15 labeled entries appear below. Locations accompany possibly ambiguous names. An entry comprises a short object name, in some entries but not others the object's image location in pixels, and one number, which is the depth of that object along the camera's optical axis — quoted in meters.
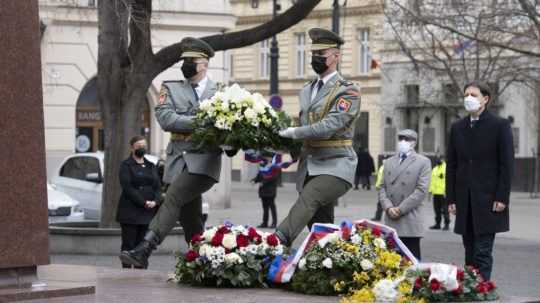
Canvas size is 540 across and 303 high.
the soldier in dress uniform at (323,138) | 10.38
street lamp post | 41.84
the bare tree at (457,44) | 26.88
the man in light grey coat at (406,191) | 13.49
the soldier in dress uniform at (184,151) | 11.00
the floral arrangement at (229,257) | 10.00
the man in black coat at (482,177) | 11.21
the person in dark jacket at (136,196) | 15.20
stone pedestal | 9.34
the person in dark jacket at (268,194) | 26.16
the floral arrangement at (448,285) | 9.16
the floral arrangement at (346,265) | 9.59
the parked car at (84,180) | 24.98
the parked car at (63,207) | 21.92
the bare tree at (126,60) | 18.59
